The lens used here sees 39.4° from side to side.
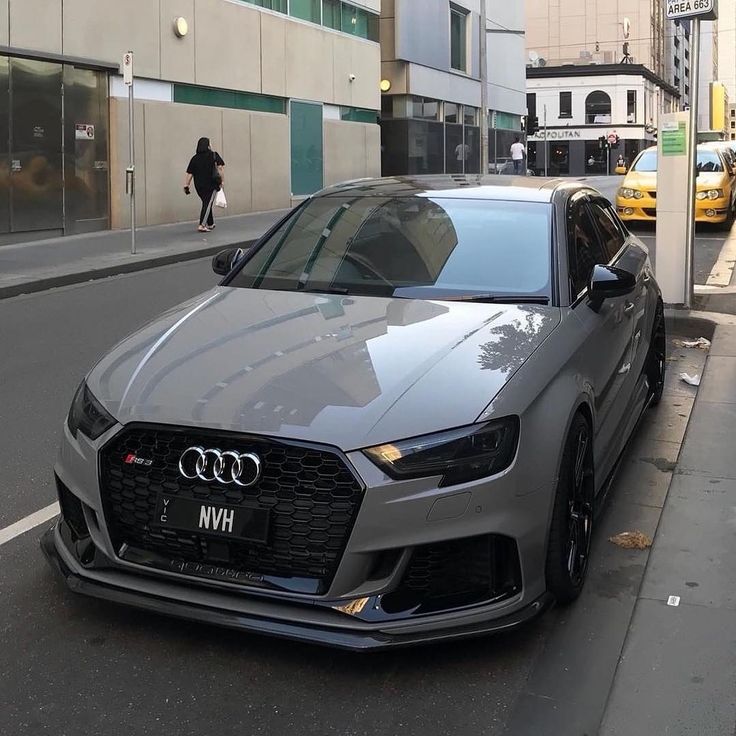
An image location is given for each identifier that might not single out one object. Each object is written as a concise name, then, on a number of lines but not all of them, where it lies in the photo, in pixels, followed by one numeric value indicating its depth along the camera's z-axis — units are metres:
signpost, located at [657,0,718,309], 9.81
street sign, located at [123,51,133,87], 14.36
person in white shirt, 40.72
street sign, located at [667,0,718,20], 9.52
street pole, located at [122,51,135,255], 14.38
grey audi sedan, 3.16
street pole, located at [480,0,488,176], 33.66
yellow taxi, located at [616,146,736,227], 18.67
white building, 75.88
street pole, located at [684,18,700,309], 9.85
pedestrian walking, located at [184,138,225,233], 18.33
